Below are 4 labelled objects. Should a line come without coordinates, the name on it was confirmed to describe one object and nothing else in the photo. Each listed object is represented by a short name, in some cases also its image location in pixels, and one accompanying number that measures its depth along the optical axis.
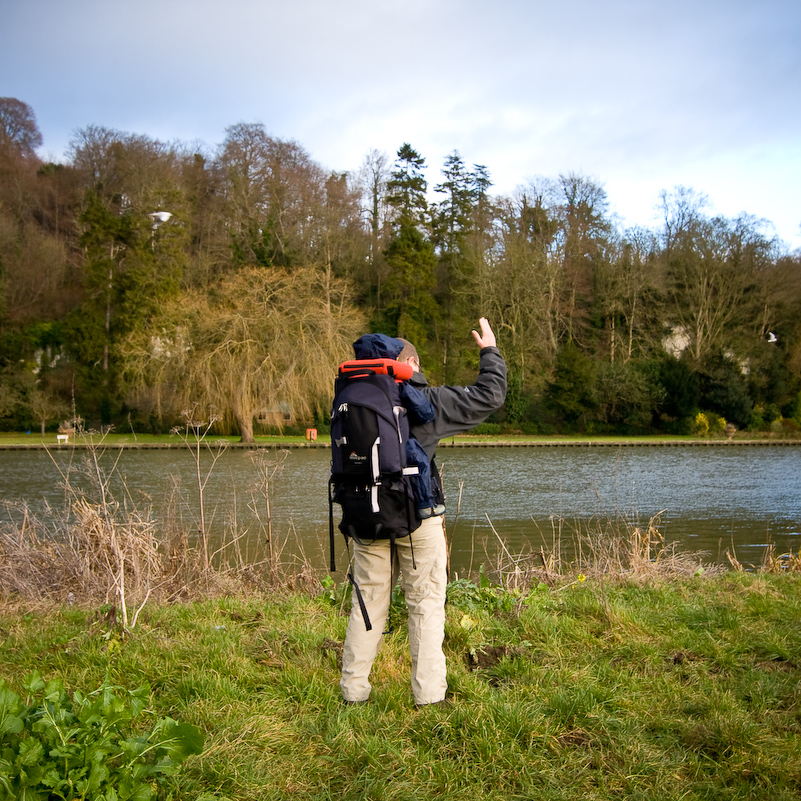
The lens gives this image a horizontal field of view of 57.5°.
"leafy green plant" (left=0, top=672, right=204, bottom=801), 1.97
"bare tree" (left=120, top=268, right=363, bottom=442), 25.58
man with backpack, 2.85
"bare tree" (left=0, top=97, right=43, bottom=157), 44.75
